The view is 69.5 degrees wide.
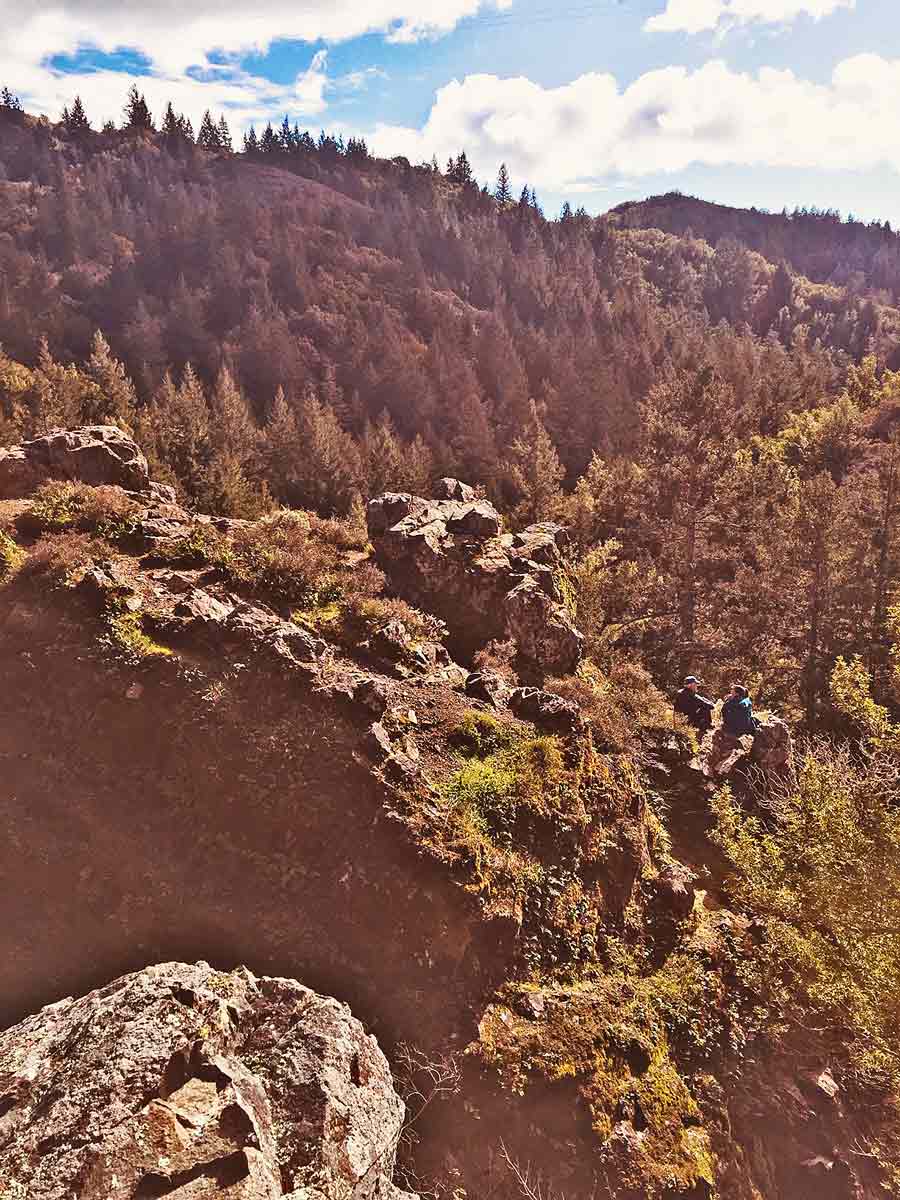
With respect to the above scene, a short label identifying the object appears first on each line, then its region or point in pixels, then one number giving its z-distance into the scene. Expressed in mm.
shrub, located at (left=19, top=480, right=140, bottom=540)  14539
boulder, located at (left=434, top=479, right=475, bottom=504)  23156
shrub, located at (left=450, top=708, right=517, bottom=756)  12397
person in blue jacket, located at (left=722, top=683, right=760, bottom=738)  17547
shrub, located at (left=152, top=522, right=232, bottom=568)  14531
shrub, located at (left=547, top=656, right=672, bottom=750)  15903
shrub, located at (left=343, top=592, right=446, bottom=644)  14688
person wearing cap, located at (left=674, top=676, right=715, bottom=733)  19359
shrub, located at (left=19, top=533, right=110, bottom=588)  12781
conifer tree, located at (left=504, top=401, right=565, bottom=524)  37188
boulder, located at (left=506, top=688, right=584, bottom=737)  13359
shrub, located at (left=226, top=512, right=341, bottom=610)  14961
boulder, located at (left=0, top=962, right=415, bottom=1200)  5656
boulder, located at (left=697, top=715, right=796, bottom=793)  17312
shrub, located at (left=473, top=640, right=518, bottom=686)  15883
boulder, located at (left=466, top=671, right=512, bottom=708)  13805
